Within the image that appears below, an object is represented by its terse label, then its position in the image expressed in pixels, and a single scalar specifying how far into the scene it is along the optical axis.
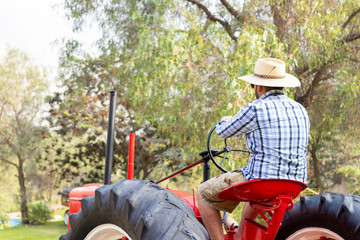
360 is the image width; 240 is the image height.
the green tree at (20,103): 15.54
